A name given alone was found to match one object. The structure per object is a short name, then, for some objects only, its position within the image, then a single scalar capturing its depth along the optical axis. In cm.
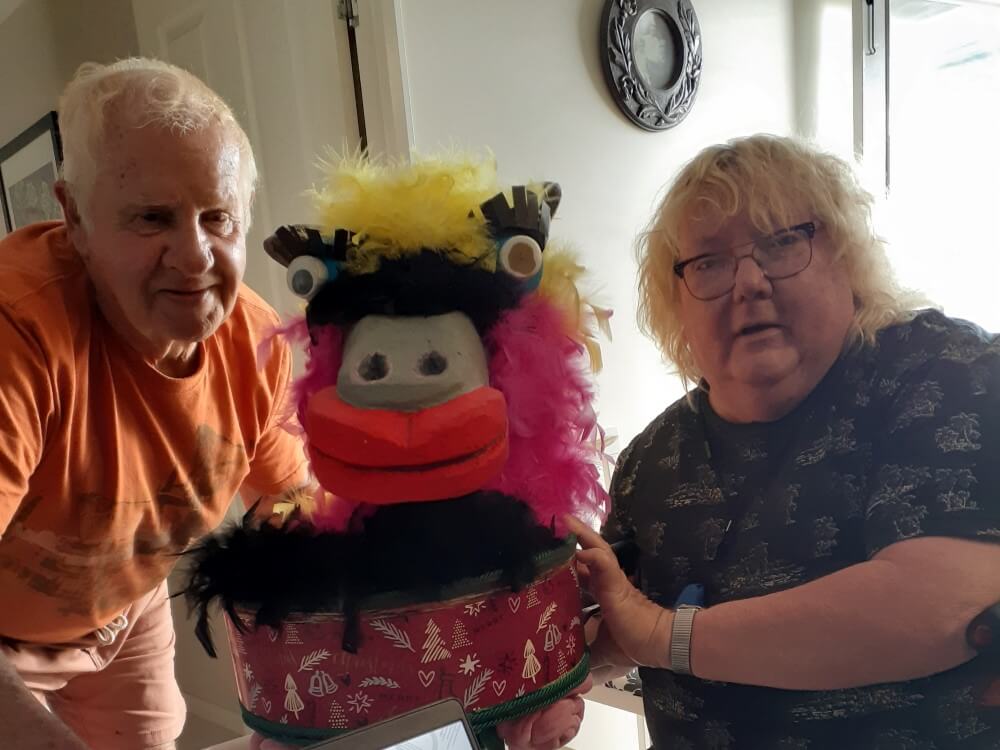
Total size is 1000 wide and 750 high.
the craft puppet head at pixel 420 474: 59
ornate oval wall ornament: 208
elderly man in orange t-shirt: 84
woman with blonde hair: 76
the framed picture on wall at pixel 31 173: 228
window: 259
